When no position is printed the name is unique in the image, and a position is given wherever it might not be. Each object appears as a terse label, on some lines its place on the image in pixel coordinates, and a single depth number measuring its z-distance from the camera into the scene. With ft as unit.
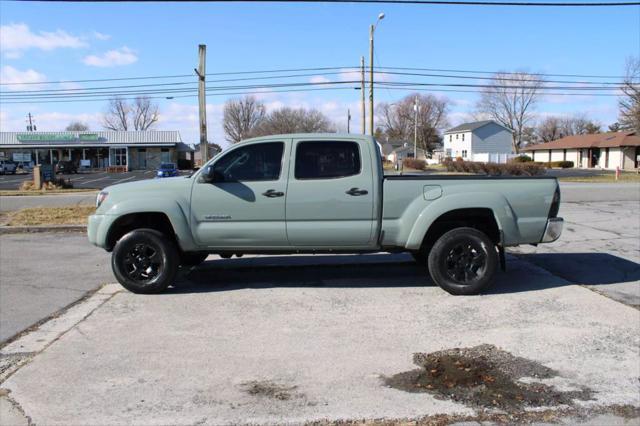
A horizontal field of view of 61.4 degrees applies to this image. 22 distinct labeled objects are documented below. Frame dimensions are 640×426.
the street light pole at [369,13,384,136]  113.09
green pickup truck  20.62
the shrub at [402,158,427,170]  185.00
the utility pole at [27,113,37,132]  303.48
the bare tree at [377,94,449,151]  386.93
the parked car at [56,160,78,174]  185.04
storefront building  221.05
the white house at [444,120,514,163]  291.17
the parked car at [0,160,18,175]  189.96
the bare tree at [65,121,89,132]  378.16
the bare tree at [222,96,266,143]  325.21
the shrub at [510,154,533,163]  231.50
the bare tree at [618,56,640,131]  168.14
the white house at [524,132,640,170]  207.10
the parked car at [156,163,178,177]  138.00
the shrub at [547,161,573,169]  223.38
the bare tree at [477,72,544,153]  316.19
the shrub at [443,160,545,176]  123.95
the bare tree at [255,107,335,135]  276.62
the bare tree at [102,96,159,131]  363.56
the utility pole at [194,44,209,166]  63.46
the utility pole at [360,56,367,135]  119.75
